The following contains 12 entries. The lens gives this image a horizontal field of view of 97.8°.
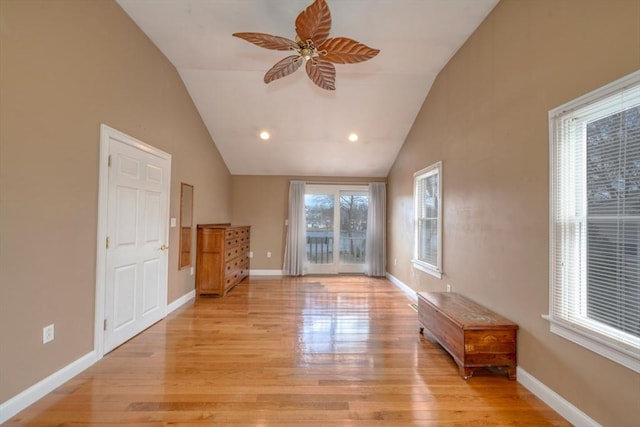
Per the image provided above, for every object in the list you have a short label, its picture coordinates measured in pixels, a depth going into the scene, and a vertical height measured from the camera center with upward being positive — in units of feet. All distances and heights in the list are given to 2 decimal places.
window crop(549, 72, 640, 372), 4.96 +0.07
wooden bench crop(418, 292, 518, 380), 7.34 -3.18
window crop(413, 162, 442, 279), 12.19 +0.12
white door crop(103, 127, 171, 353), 8.66 -0.75
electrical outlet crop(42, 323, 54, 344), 6.55 -2.82
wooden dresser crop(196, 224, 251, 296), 14.84 -2.25
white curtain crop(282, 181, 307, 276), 20.53 -1.22
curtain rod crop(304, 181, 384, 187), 21.24 +2.85
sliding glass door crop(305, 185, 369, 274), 21.44 -0.60
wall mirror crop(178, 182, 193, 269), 13.20 -0.28
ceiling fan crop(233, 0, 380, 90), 6.68 +4.77
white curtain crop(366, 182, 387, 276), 20.62 -0.76
